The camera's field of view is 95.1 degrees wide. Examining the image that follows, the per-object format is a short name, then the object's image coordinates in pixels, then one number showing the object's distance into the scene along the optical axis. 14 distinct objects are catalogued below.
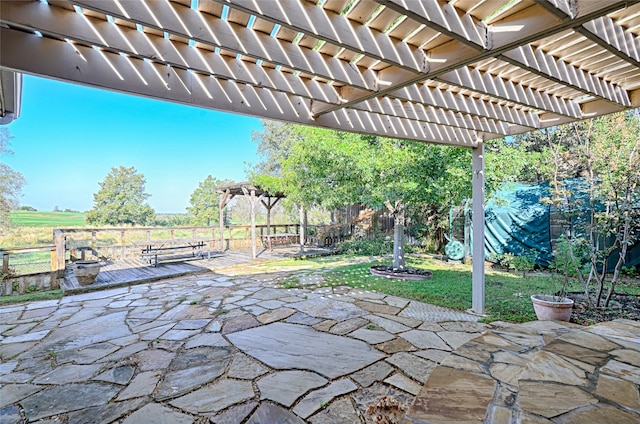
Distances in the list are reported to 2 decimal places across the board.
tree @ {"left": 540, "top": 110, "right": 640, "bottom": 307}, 3.79
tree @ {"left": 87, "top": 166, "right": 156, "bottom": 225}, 16.20
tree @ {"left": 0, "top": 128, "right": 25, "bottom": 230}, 10.39
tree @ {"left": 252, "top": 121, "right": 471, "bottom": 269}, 5.26
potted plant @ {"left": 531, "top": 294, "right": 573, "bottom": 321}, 3.39
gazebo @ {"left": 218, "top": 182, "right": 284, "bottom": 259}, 8.78
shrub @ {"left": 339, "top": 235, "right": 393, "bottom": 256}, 9.84
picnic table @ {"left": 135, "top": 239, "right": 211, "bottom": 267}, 7.12
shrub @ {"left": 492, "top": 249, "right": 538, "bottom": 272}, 5.34
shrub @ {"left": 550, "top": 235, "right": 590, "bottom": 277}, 3.99
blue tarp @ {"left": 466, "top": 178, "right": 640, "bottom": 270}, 6.88
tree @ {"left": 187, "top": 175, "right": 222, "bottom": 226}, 18.28
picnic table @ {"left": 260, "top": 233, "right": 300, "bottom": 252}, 10.50
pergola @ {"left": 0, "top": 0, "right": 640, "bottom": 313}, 1.52
